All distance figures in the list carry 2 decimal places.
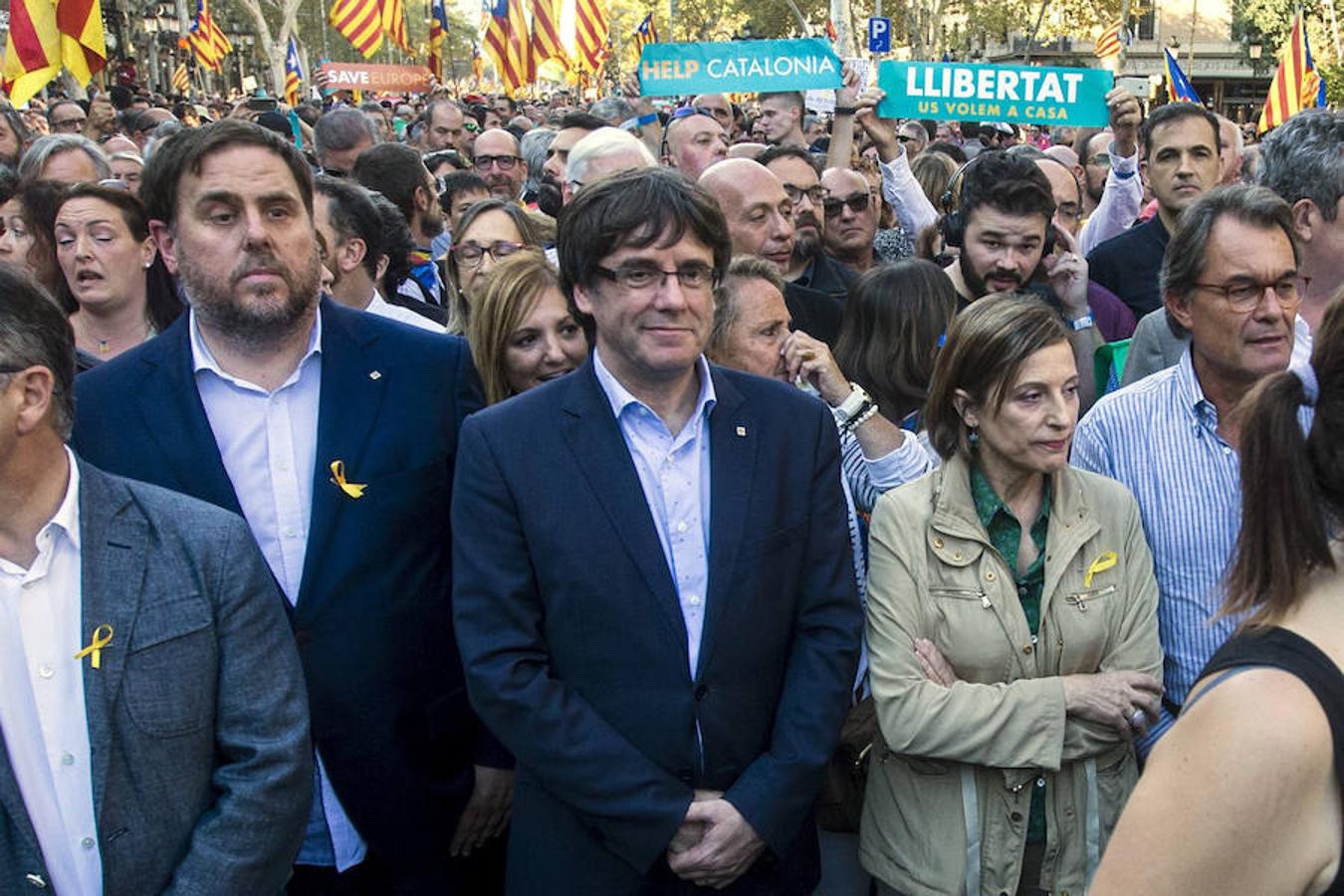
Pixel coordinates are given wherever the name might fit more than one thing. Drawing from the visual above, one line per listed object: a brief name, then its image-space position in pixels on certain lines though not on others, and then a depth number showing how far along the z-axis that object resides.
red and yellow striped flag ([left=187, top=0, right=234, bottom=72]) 21.91
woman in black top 1.26
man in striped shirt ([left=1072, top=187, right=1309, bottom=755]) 2.87
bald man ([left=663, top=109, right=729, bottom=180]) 7.30
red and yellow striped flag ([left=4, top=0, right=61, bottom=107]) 8.05
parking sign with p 16.39
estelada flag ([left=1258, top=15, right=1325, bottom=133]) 9.75
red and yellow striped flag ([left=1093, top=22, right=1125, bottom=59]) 19.12
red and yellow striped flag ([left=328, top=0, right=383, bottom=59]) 16.78
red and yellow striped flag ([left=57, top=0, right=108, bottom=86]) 8.19
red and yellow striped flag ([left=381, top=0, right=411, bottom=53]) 17.52
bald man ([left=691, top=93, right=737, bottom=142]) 10.46
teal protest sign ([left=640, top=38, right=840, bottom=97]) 7.17
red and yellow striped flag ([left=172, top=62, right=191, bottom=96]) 31.61
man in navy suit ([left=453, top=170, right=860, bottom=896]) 2.43
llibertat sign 6.36
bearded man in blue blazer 2.62
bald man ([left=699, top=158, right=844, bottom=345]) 4.78
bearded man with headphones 4.30
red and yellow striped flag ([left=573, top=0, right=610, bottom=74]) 16.19
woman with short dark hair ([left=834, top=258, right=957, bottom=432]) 3.72
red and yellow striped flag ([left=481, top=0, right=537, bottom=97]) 17.23
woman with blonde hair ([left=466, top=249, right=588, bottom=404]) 3.59
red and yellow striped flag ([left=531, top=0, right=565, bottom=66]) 16.86
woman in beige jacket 2.62
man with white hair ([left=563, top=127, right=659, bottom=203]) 5.03
